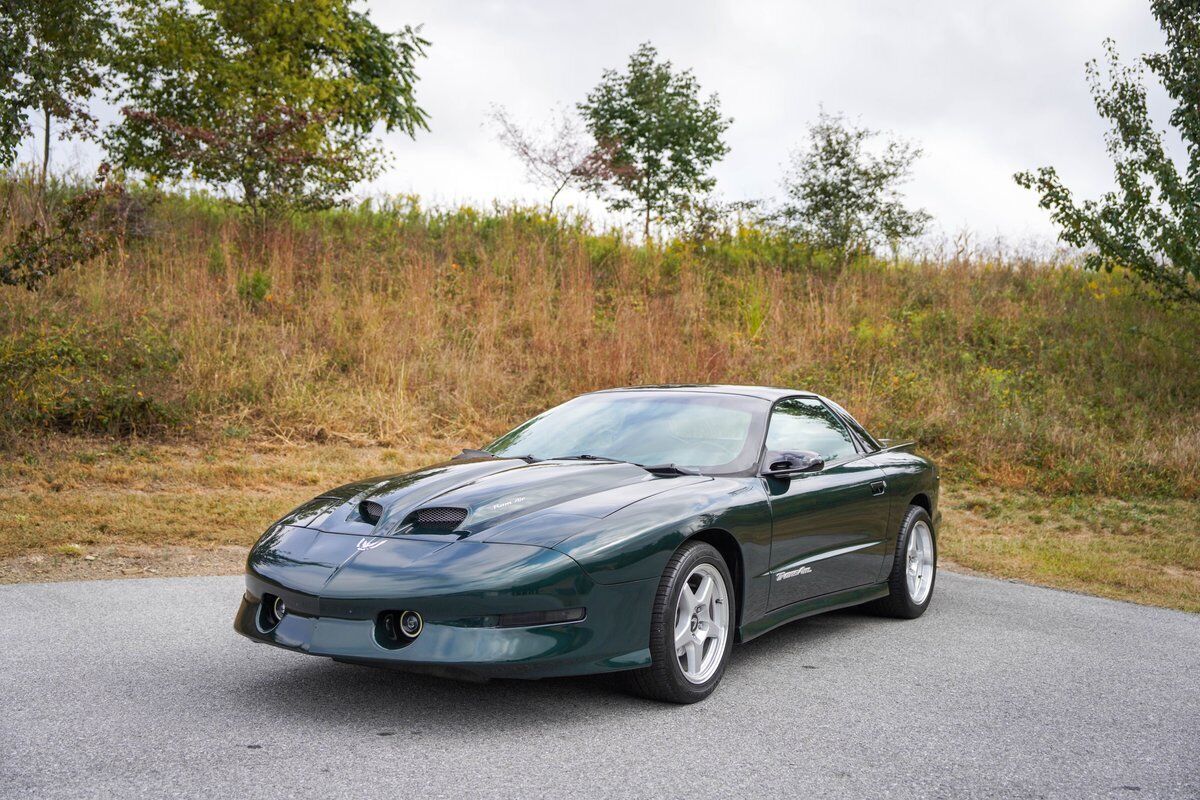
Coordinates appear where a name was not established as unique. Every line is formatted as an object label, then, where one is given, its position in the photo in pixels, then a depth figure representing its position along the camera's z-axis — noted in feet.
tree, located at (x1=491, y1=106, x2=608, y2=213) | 74.59
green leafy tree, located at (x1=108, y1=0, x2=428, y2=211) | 57.26
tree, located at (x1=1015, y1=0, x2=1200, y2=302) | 49.93
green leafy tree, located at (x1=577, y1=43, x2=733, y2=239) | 81.76
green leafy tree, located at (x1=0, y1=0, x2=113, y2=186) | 35.06
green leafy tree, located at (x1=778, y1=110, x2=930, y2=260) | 69.26
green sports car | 13.41
